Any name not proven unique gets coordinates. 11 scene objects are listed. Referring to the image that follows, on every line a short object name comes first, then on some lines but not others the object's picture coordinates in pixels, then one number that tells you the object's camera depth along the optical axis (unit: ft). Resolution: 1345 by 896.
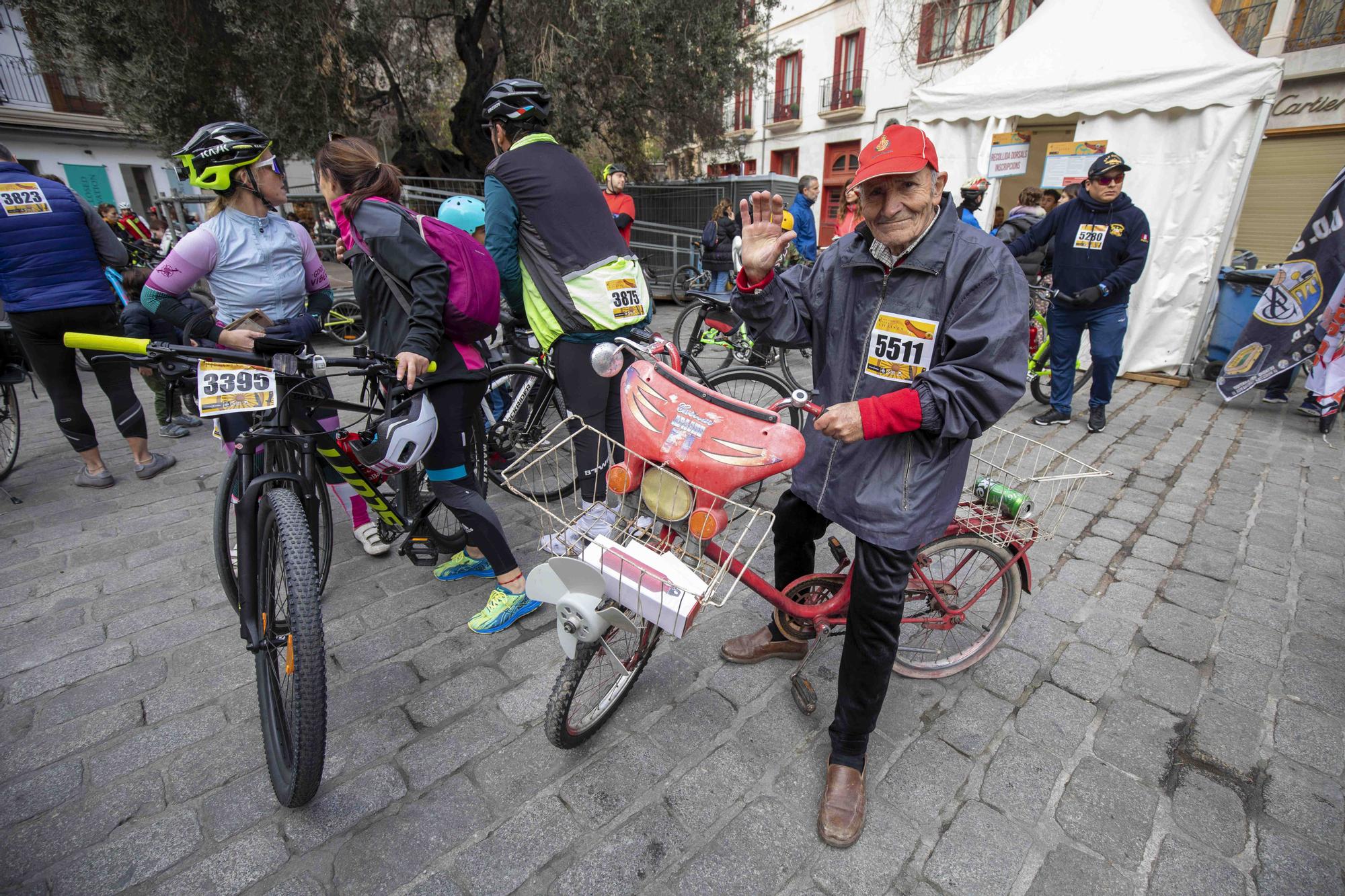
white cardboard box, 5.09
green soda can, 7.41
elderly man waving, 5.24
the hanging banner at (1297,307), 17.26
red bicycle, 5.21
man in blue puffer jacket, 12.32
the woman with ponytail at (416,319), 7.93
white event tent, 20.11
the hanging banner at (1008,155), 23.30
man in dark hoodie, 16.11
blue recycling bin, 21.66
